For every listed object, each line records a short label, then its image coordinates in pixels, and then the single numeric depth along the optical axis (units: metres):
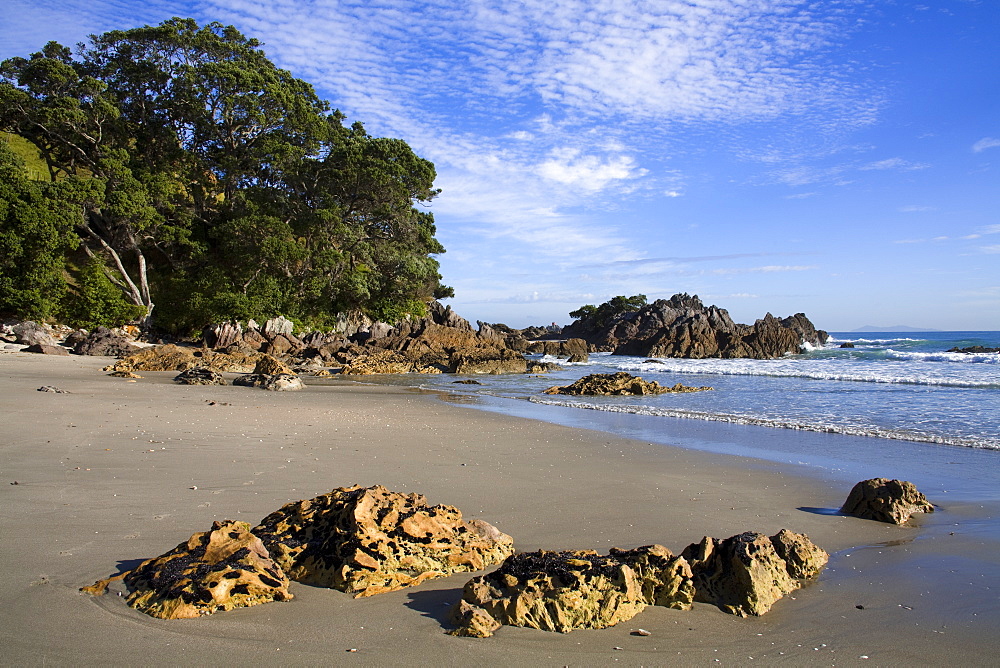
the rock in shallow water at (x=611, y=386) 17.19
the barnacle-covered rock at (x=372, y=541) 3.20
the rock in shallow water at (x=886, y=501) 4.83
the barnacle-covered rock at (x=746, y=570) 3.07
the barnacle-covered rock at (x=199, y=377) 15.50
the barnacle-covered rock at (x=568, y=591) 2.78
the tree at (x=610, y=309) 62.98
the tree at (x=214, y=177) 27.00
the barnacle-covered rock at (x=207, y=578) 2.82
